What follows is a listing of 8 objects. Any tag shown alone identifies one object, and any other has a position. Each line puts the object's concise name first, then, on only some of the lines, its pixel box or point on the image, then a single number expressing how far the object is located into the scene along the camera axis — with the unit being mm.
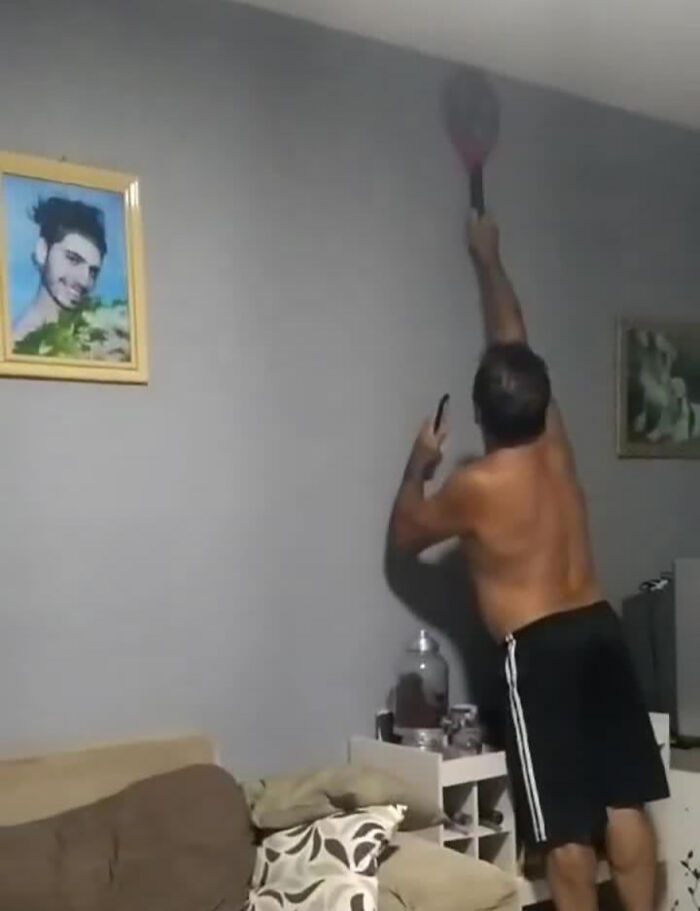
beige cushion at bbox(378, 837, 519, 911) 2240
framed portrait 2455
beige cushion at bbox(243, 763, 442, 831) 2443
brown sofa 2156
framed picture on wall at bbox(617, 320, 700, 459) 3656
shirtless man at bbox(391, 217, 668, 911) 2785
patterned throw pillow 2229
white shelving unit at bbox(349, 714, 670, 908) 2736
